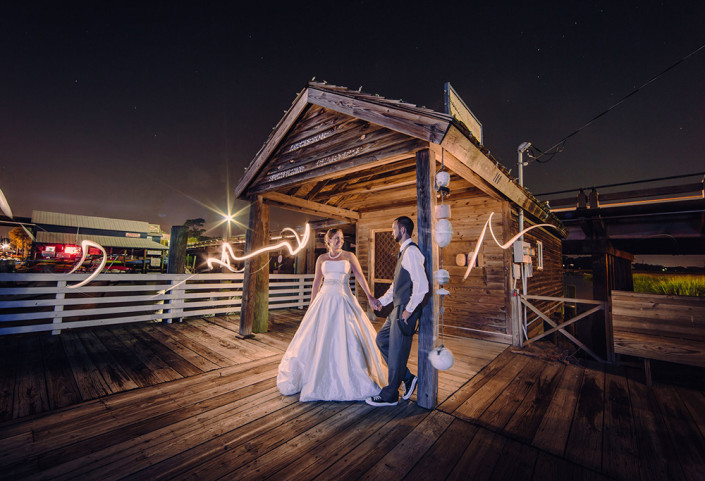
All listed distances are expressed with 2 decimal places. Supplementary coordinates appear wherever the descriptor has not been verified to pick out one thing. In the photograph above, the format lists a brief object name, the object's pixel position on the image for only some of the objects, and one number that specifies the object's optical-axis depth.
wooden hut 3.49
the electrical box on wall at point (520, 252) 6.33
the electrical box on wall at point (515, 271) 6.45
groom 3.03
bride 3.29
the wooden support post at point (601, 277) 9.84
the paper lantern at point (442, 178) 3.34
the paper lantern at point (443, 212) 3.23
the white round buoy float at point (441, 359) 2.88
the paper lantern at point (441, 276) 3.05
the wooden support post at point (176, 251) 7.67
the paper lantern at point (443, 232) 3.16
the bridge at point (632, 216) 8.73
